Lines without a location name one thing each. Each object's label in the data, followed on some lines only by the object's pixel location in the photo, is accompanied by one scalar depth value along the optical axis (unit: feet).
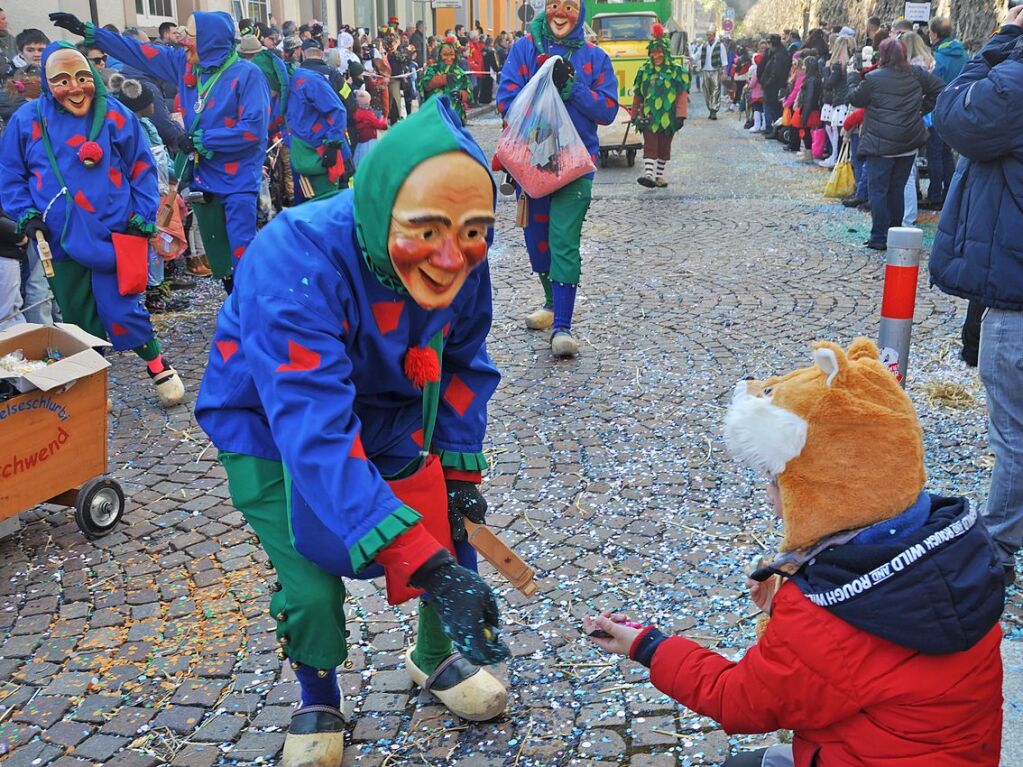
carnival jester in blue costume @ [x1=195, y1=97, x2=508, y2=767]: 7.10
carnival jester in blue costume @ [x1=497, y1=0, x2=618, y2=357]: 21.09
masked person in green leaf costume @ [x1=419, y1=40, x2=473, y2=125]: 46.16
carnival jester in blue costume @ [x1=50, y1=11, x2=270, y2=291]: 22.95
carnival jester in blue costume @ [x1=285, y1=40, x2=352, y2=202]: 29.50
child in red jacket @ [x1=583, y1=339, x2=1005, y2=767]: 6.17
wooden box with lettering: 13.06
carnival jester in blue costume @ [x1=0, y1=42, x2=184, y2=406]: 17.70
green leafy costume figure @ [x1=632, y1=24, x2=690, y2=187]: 42.63
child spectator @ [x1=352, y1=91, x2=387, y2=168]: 38.37
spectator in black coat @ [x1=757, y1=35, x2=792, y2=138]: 60.54
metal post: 11.59
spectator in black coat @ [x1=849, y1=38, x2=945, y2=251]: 29.27
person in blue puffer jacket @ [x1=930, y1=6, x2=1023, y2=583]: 11.16
